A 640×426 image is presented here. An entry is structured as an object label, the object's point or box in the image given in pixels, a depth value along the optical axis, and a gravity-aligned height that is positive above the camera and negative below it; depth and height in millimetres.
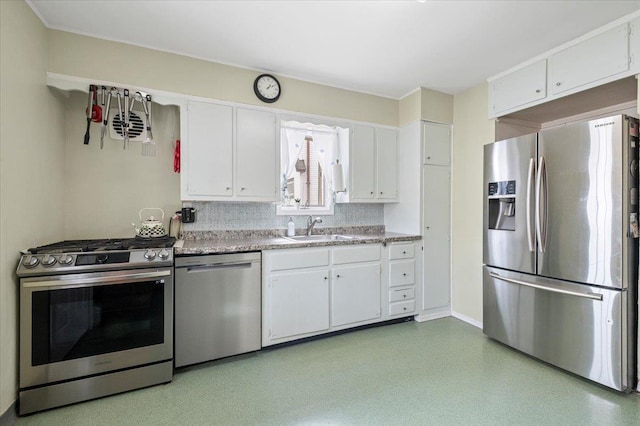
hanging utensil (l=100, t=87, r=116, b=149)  2482 +795
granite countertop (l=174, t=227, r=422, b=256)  2477 -277
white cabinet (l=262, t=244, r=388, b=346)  2748 -759
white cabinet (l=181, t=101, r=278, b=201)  2742 +559
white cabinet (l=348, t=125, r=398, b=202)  3559 +589
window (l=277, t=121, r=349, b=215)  3533 +576
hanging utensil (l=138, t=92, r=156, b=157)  2625 +651
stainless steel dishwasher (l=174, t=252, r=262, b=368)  2375 -772
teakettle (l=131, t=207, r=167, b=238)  2621 -145
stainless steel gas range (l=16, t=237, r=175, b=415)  1926 -743
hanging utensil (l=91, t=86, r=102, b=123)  2475 +837
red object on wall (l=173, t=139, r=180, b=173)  2822 +517
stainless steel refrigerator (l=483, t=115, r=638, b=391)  2090 -263
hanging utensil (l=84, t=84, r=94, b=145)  2426 +822
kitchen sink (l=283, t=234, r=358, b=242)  3227 -274
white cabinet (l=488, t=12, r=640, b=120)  2195 +1208
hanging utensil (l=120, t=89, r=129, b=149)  2546 +796
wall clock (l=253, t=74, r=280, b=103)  3020 +1267
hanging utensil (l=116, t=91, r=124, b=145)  2539 +866
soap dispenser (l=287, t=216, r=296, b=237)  3387 -181
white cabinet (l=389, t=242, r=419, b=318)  3363 -744
